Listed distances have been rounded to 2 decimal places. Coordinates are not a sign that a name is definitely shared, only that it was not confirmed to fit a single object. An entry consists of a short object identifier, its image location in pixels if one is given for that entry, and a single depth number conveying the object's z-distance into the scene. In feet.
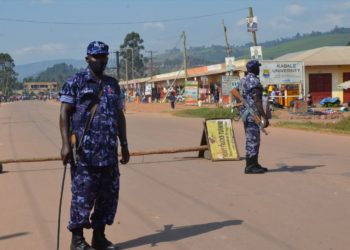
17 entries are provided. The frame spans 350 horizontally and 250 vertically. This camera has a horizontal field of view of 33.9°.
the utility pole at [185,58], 179.83
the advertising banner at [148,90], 210.10
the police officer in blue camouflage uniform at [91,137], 16.21
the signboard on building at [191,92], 140.05
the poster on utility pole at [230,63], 100.94
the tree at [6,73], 526.16
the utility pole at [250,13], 97.50
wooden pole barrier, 32.60
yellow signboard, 36.88
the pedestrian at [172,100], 133.18
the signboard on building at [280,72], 93.66
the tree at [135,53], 424.05
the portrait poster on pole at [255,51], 83.05
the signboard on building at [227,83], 101.16
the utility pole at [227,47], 150.54
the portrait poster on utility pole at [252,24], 91.45
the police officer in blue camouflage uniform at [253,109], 29.76
